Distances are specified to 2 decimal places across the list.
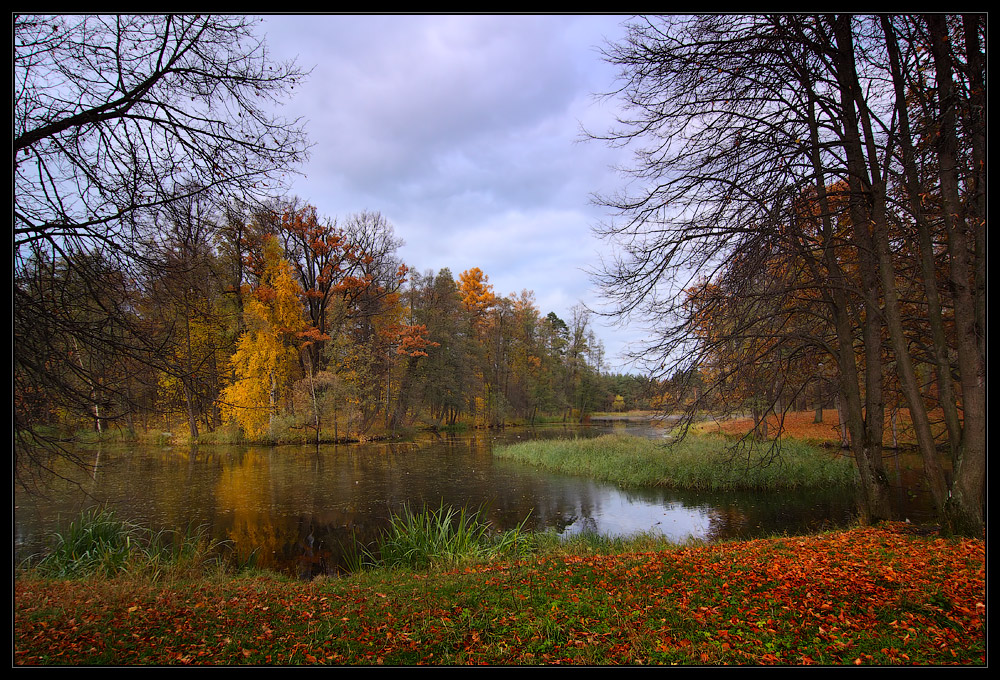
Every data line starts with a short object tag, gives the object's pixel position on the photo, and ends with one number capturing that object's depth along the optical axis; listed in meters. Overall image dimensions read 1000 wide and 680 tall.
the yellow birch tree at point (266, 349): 20.81
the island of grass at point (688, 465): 12.10
